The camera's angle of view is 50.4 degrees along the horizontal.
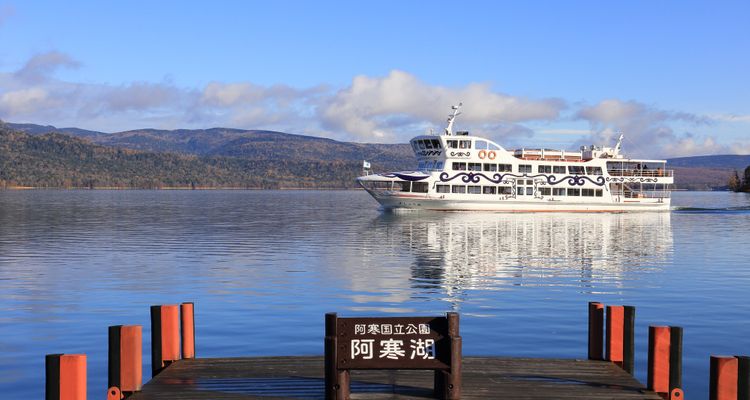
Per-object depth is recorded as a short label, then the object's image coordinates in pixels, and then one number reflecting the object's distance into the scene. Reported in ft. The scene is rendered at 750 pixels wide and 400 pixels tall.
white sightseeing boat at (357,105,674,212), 227.40
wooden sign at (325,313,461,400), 27.50
